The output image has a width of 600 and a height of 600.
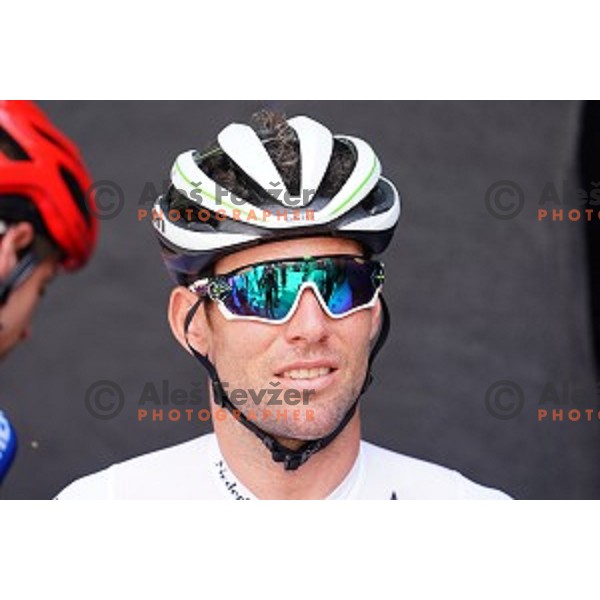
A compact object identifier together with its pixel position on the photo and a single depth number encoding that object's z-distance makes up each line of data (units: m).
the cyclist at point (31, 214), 3.68
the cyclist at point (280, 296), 3.50
